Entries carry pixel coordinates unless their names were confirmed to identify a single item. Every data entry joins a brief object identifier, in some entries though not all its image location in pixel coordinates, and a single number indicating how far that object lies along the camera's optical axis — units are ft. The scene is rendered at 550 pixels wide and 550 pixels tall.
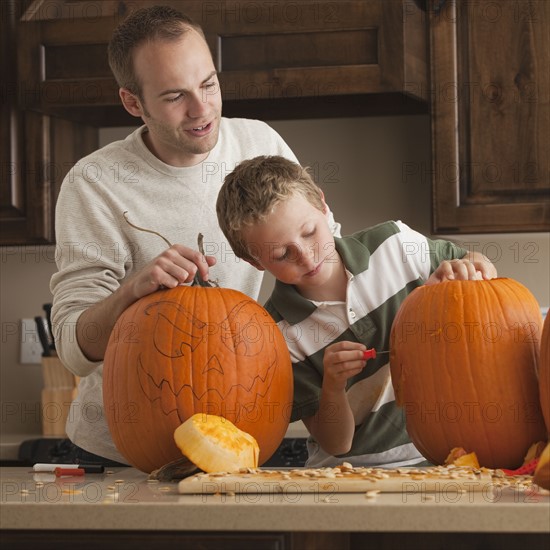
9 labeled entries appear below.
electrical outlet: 18.90
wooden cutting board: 7.75
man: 10.36
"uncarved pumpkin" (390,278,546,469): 8.61
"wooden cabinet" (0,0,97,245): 16.42
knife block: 17.13
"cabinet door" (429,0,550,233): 14.69
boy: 9.48
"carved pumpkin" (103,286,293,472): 8.69
